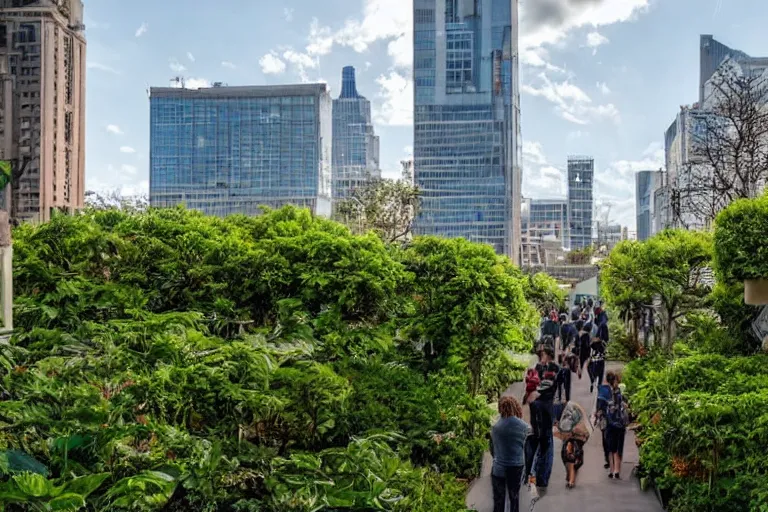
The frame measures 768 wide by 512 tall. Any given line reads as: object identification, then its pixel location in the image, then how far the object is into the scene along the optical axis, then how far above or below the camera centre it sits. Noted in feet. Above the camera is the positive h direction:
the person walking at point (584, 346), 46.42 -6.51
